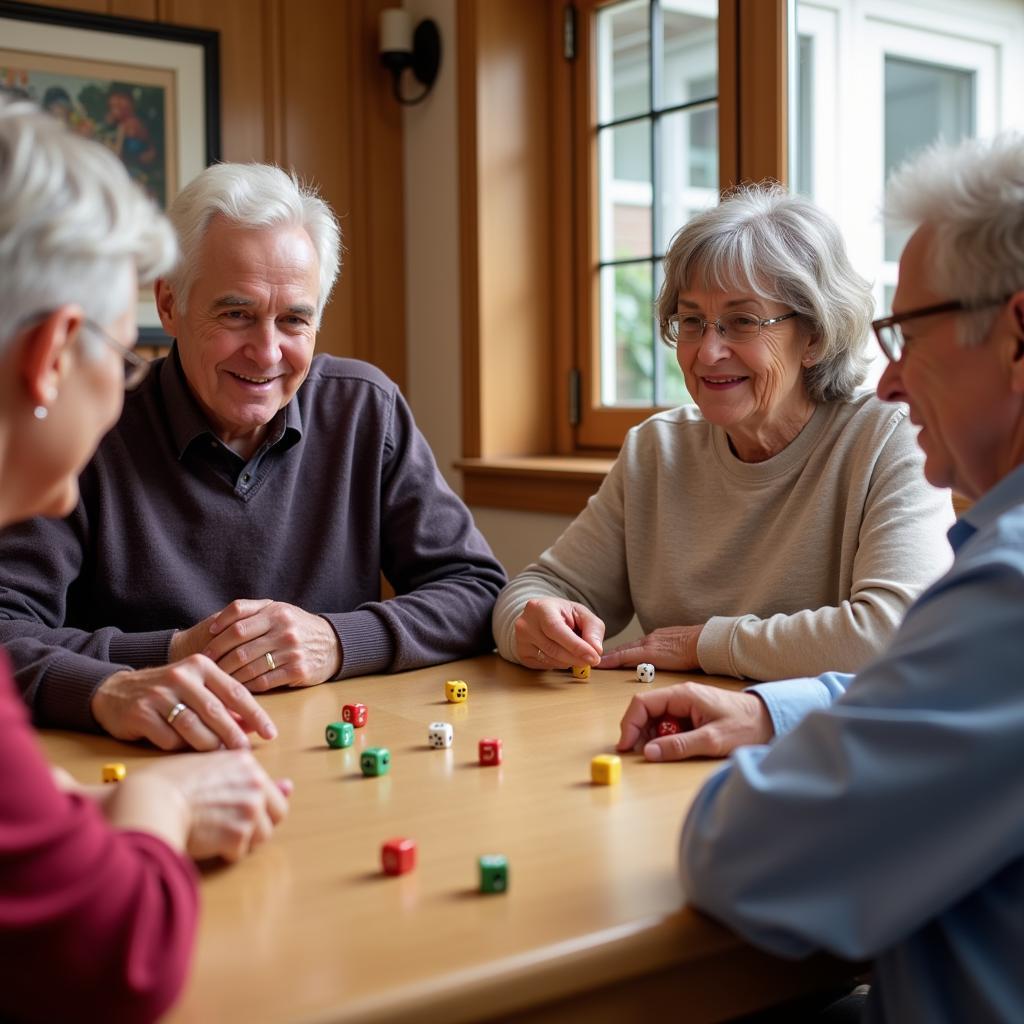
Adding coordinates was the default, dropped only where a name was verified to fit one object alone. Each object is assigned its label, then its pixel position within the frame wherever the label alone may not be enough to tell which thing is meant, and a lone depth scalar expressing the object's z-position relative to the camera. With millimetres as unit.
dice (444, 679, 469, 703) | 1782
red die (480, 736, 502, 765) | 1455
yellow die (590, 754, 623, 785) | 1374
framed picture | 3527
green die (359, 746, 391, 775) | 1416
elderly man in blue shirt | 972
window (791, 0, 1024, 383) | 3477
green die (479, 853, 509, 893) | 1065
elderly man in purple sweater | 1896
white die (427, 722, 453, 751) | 1530
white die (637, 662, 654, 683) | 1888
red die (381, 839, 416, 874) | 1114
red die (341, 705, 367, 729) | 1646
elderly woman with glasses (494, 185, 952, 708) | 1887
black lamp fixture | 4008
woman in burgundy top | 834
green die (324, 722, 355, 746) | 1532
